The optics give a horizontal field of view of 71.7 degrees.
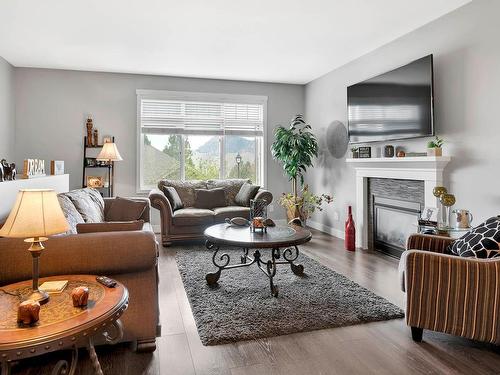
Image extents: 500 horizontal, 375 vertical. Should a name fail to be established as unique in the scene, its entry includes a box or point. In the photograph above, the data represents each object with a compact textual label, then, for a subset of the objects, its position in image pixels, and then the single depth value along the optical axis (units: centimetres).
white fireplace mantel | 348
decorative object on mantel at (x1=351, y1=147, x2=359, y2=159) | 466
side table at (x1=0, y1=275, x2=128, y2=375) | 113
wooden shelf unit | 542
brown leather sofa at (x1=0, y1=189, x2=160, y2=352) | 179
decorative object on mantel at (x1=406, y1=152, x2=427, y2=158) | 375
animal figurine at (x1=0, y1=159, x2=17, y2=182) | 281
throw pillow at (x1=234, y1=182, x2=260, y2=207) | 530
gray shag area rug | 236
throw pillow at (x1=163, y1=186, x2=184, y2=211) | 504
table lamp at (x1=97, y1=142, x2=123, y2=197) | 502
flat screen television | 352
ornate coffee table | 288
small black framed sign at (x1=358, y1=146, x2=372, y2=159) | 450
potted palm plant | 547
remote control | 161
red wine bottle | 454
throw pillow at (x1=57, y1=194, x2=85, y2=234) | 251
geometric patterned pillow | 213
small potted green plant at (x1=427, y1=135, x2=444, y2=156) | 342
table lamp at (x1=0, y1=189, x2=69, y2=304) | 140
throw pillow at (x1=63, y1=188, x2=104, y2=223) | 301
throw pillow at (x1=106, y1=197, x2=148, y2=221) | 398
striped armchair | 198
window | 582
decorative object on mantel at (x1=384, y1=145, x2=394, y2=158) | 409
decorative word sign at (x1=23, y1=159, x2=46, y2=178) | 358
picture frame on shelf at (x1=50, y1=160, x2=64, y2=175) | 463
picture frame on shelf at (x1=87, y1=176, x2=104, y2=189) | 525
